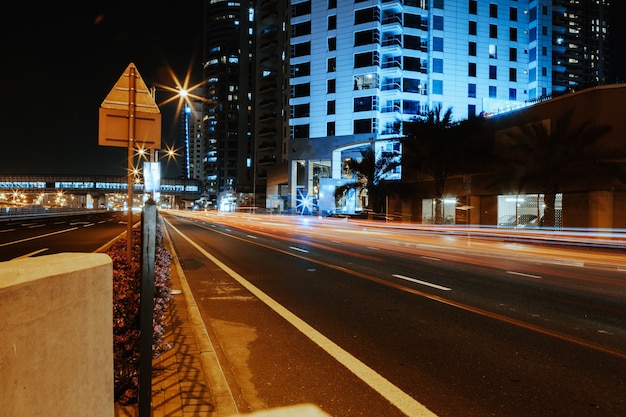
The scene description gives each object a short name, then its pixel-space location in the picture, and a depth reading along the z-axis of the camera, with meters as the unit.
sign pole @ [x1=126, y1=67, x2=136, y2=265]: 7.19
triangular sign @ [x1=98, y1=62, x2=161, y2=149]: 7.21
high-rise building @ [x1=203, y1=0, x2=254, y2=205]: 142.25
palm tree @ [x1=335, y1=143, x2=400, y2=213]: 44.25
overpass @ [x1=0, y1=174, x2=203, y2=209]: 108.50
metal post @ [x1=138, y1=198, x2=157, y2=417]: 3.18
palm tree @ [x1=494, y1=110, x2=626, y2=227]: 24.45
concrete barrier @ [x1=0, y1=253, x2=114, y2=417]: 2.22
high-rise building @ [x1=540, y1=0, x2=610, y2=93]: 119.06
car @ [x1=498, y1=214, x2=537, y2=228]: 31.77
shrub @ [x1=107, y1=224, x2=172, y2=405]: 4.05
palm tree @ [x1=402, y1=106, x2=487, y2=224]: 32.91
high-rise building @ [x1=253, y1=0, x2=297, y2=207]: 82.31
